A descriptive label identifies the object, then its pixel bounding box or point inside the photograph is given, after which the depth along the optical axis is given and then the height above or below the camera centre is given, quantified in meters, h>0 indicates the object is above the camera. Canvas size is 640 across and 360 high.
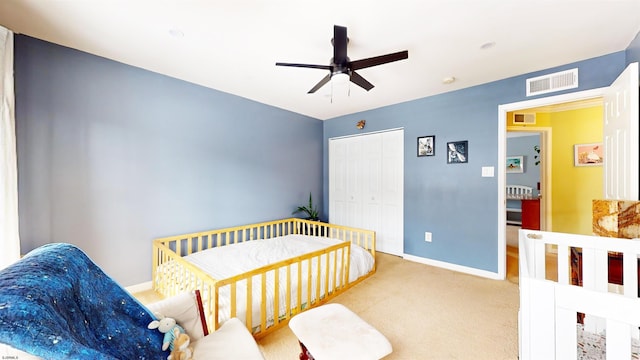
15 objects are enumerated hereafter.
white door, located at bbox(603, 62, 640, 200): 1.60 +0.29
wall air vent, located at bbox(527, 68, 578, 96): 2.40 +0.99
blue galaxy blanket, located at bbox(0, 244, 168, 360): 0.56 -0.38
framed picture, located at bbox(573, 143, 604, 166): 3.42 +0.32
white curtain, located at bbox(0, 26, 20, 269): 1.51 +0.12
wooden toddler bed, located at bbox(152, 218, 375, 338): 1.72 -0.86
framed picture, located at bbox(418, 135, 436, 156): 3.37 +0.46
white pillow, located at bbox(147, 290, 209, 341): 1.29 -0.73
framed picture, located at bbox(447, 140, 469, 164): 3.10 +0.34
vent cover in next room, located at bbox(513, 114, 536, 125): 3.73 +0.91
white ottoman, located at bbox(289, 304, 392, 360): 1.17 -0.85
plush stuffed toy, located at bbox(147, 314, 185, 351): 1.10 -0.72
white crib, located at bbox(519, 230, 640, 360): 0.65 -0.41
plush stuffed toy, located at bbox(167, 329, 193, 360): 1.09 -0.79
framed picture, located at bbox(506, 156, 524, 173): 6.17 +0.34
